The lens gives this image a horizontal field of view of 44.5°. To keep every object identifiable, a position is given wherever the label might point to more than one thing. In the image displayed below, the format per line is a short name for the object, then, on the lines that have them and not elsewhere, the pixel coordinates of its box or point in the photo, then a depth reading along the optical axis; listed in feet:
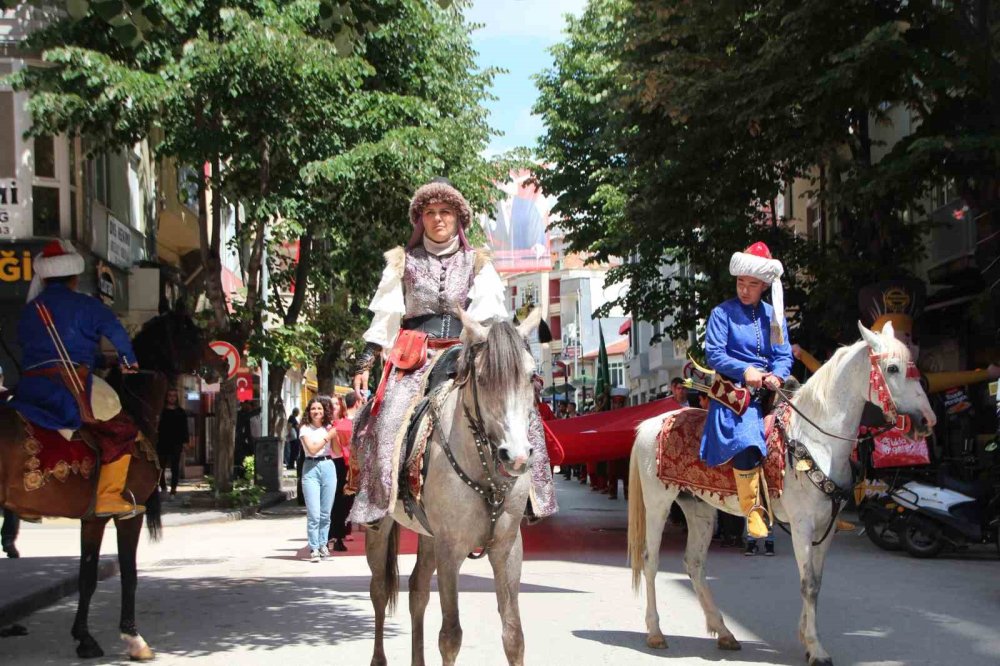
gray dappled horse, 19.16
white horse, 25.17
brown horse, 26.12
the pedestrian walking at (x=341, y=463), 50.08
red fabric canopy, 50.96
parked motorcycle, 44.96
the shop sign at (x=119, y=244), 76.74
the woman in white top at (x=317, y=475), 46.88
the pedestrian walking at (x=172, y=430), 78.84
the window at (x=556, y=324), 365.55
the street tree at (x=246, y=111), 62.03
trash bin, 85.46
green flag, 140.15
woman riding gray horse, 21.85
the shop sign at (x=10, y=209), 67.36
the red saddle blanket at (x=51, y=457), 26.17
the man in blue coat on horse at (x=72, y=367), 26.05
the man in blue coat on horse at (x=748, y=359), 26.37
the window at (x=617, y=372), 307.78
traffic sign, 73.51
